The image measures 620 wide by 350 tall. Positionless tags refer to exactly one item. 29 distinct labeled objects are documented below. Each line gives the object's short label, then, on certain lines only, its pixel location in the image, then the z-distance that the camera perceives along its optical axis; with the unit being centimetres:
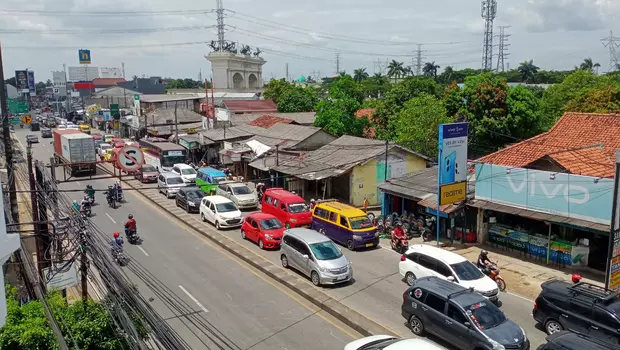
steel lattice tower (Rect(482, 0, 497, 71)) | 8900
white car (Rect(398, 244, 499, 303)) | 1595
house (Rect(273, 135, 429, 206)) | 2938
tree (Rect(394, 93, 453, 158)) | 3744
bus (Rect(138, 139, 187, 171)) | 4038
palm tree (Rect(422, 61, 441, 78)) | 11425
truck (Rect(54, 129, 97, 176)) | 4072
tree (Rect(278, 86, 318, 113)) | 6581
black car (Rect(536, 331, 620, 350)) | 1079
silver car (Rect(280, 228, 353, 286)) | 1756
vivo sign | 1803
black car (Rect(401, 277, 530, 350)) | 1218
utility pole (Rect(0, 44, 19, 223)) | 1116
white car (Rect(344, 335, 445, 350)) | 1037
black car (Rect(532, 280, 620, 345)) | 1269
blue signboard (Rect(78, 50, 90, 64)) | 10341
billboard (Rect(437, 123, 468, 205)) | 2181
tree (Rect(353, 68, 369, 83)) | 12816
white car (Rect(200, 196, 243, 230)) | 2600
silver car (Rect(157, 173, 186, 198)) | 3397
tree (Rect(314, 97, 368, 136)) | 4416
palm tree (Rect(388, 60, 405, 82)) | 11250
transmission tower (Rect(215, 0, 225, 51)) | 10050
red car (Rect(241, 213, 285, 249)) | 2238
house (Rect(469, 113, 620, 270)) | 1834
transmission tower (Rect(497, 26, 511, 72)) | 10991
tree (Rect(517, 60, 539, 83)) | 10106
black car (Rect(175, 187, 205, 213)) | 2986
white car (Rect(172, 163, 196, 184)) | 3567
